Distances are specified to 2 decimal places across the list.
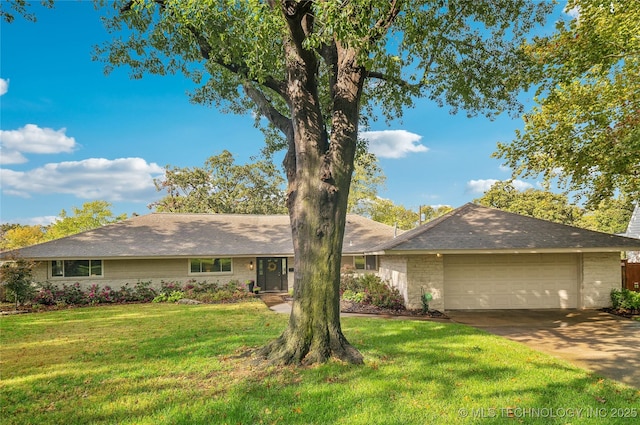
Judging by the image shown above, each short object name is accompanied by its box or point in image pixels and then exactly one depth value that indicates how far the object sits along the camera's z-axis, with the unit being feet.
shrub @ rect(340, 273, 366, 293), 50.81
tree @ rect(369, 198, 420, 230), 130.93
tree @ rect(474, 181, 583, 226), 118.62
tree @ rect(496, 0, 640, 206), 31.48
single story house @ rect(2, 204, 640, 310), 38.96
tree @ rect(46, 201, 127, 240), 103.60
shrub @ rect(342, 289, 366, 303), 46.34
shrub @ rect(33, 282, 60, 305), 49.47
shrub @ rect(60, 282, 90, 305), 50.52
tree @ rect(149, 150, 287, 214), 108.37
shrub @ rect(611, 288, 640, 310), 37.37
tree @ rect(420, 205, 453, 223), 171.01
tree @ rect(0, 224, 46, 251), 105.40
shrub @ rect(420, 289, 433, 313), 37.96
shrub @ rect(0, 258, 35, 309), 44.32
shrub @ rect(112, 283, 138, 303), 52.97
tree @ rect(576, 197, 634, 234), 138.62
